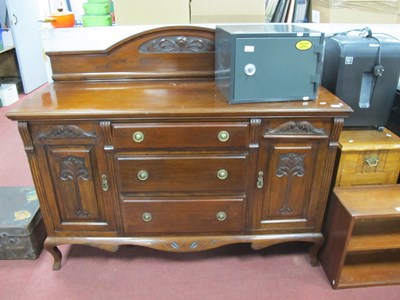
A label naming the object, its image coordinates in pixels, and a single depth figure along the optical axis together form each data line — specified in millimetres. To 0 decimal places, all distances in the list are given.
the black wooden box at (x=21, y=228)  1641
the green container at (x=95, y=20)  1691
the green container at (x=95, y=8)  1677
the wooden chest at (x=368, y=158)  1462
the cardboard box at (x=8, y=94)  3818
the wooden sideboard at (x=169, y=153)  1307
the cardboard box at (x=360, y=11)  1728
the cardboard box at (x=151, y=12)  1633
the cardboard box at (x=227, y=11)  1691
